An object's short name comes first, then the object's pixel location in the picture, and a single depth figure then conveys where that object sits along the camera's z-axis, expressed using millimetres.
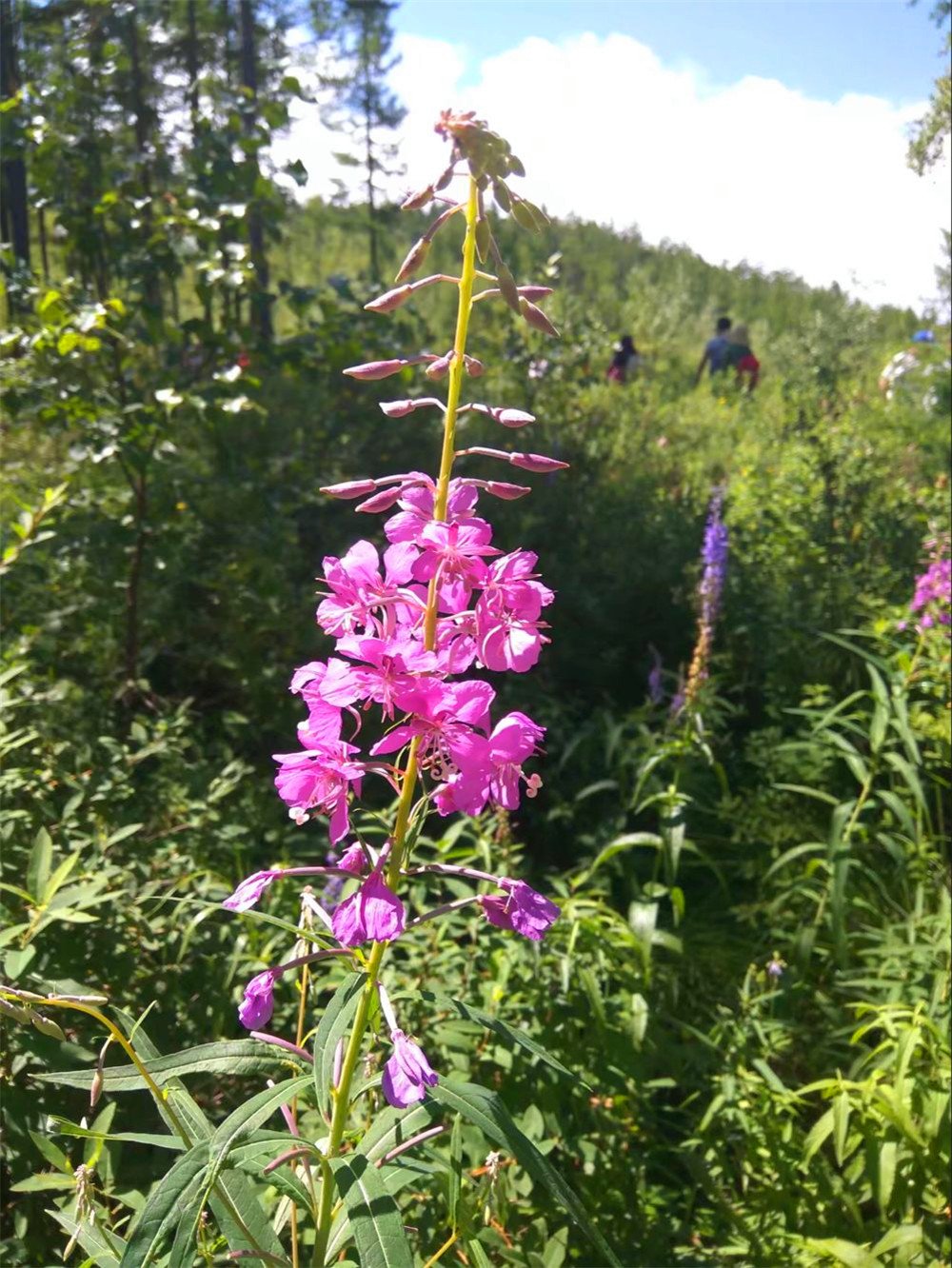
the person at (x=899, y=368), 10166
